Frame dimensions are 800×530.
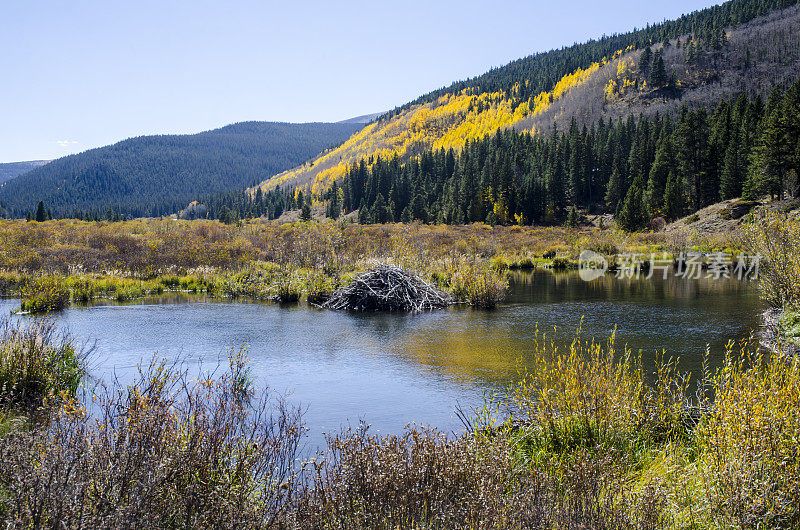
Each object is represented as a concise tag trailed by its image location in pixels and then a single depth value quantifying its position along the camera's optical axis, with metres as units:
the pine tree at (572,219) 74.41
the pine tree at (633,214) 61.69
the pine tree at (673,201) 65.88
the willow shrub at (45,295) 18.23
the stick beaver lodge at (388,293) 19.70
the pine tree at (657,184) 70.19
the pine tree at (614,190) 80.44
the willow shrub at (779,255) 12.76
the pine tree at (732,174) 61.84
